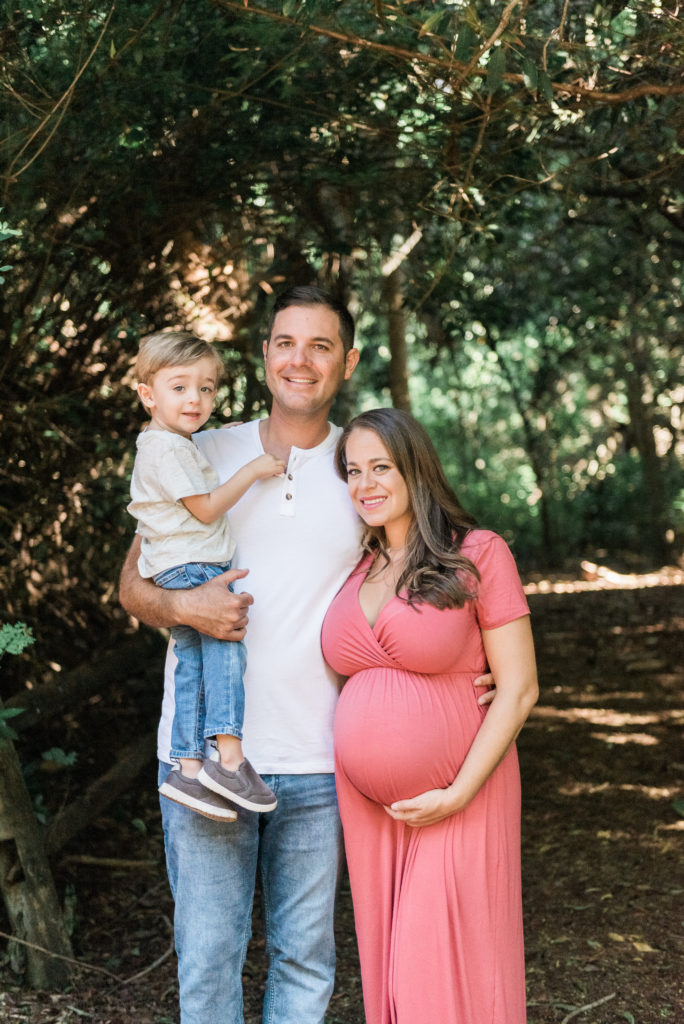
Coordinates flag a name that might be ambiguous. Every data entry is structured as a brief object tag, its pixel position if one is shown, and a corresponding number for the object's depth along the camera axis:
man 2.54
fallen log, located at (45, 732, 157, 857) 3.79
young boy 2.52
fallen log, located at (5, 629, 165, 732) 3.81
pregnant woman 2.41
